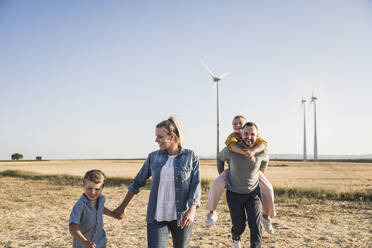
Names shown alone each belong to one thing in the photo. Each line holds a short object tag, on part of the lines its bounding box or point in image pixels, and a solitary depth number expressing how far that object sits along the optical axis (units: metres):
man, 5.29
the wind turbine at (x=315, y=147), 82.26
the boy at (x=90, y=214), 3.68
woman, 3.89
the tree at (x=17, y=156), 116.88
